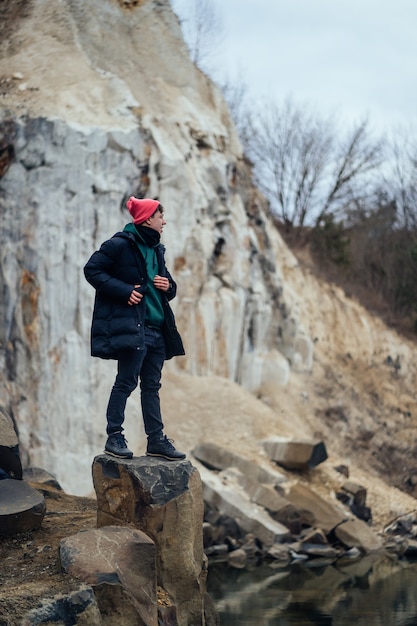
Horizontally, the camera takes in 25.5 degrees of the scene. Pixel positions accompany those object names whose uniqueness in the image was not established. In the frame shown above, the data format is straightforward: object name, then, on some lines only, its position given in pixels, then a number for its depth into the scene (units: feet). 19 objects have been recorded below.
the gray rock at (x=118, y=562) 19.89
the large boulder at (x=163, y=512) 22.60
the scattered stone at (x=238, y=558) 47.24
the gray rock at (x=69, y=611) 18.67
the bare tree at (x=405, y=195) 111.14
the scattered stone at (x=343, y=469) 58.59
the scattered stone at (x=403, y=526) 54.65
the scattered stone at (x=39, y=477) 30.35
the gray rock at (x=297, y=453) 56.54
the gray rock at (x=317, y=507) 51.83
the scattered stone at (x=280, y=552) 48.70
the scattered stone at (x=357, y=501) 55.37
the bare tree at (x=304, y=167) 101.45
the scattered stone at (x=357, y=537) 50.83
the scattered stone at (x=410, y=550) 51.07
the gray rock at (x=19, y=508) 22.68
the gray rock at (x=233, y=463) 54.85
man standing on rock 22.61
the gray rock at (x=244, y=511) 50.03
